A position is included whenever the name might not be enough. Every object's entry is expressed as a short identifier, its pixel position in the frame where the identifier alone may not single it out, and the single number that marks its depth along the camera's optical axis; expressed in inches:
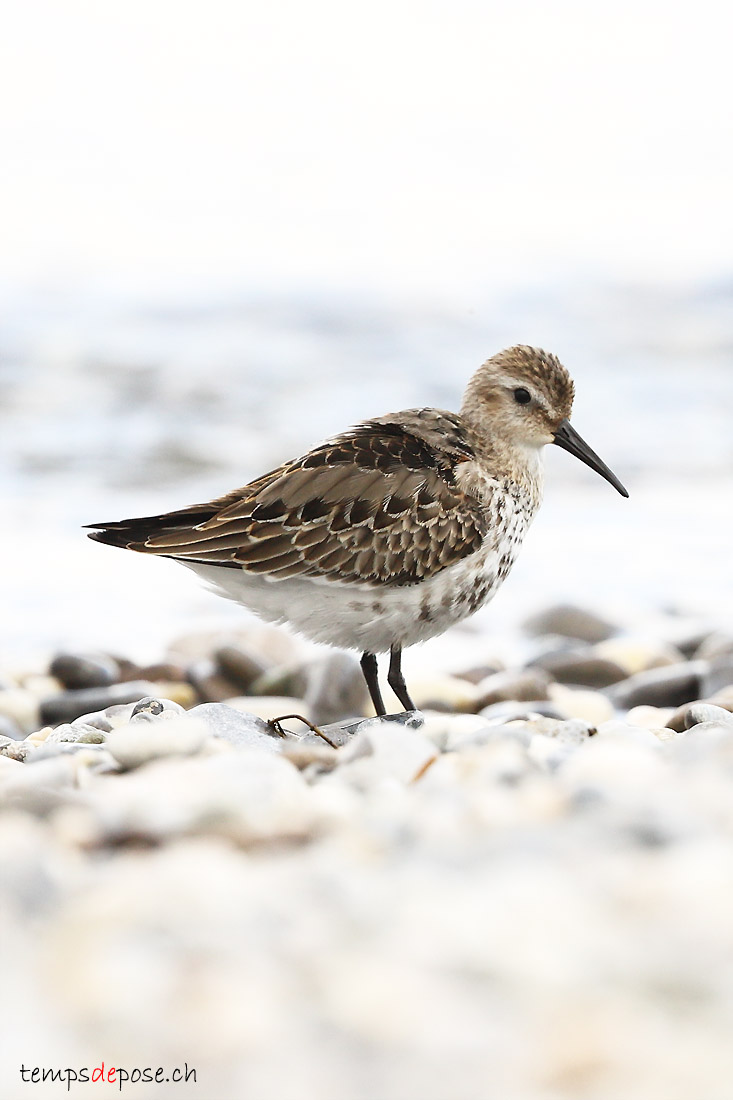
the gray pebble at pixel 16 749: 301.3
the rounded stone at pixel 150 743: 242.2
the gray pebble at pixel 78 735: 297.9
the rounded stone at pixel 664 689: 487.2
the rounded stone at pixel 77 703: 467.2
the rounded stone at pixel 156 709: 317.4
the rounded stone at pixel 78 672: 507.2
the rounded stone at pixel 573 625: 601.9
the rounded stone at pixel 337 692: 481.4
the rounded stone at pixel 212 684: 518.0
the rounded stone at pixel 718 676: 479.5
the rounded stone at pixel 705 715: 336.2
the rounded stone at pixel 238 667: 524.7
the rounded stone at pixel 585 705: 454.3
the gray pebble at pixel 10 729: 438.6
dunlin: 334.3
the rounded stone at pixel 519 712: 413.7
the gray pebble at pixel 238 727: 287.7
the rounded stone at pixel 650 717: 416.5
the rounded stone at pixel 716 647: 513.0
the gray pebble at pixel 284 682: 512.7
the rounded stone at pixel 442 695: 475.8
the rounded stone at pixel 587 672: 532.7
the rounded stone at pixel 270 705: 461.4
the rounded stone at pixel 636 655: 544.1
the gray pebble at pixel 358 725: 313.4
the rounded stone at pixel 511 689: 473.7
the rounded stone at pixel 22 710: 462.0
